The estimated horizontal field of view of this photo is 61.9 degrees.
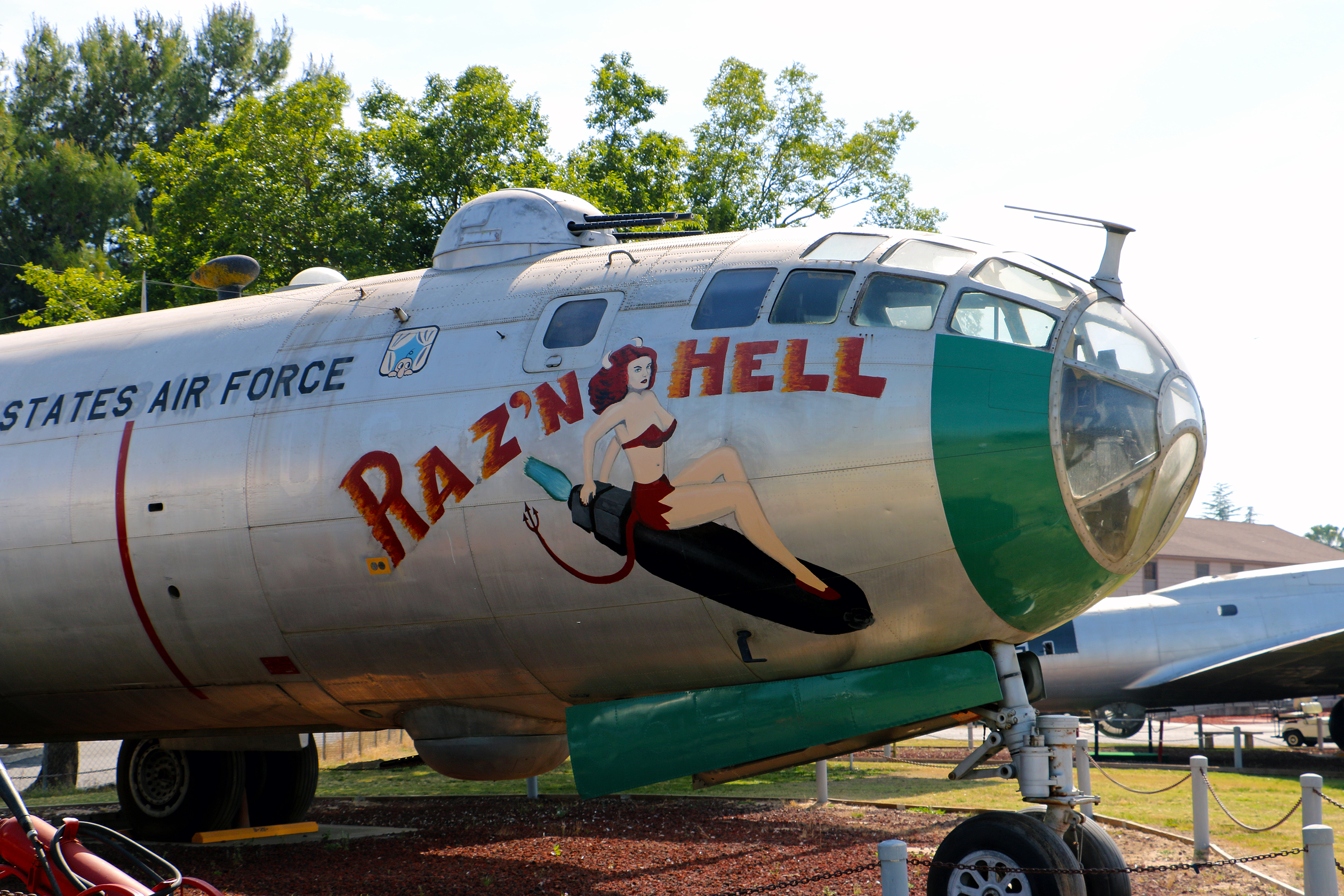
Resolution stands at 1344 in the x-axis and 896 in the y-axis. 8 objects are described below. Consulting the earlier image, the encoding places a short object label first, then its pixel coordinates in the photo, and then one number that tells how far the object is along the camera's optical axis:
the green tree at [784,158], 24.86
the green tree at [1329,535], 155.00
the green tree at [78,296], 20.73
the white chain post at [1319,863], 6.22
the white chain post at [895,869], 5.61
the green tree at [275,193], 20.75
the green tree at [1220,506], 169.62
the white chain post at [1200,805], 10.53
